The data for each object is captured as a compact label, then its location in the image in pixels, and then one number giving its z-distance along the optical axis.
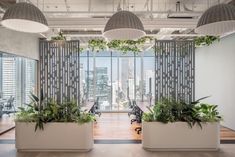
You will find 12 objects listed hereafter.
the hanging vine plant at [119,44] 6.01
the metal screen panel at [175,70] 4.14
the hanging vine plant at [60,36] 4.49
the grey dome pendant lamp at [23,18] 2.05
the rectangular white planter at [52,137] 3.61
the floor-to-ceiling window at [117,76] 8.85
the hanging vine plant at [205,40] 5.04
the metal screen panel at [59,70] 4.06
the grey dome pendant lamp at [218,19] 1.96
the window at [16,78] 5.80
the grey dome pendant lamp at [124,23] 2.26
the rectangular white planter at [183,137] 3.65
